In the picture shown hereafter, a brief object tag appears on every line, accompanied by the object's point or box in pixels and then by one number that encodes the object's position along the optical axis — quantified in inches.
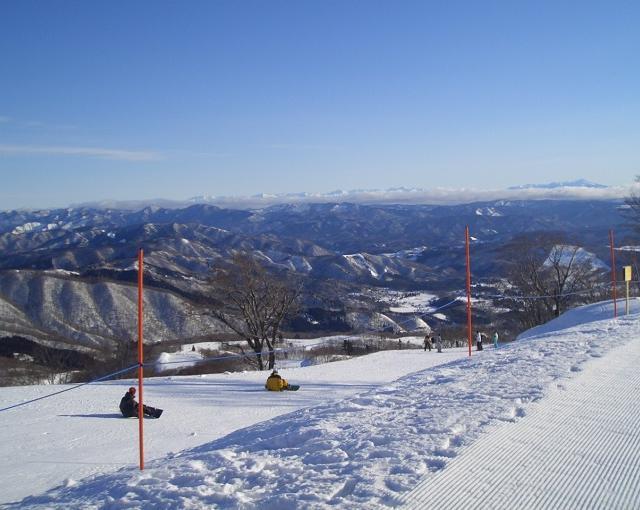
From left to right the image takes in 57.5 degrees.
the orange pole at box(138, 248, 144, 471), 333.4
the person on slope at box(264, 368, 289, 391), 759.7
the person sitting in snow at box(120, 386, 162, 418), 601.3
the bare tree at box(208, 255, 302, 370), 1347.2
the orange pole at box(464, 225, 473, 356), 705.5
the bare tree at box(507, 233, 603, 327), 1780.3
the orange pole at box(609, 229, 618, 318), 884.6
